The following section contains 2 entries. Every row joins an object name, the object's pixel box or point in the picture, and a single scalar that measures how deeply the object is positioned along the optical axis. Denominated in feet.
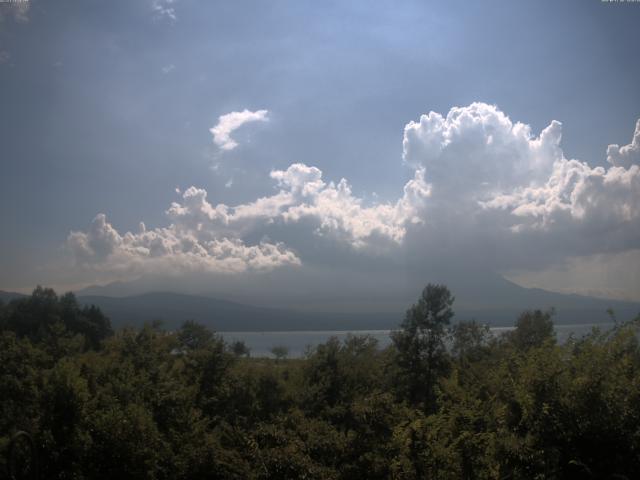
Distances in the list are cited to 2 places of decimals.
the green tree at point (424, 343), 104.99
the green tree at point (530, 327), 124.68
